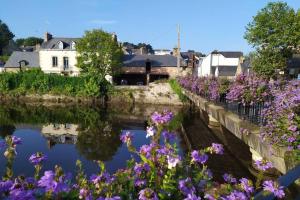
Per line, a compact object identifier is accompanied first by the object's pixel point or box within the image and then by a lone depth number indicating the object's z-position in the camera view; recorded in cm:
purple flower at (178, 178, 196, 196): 273
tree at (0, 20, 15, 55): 9306
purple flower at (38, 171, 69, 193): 220
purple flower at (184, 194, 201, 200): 237
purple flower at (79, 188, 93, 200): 252
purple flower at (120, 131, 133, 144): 311
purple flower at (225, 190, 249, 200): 243
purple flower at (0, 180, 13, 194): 251
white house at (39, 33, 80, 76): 5141
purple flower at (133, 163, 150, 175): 314
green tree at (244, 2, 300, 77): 3931
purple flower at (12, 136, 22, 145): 300
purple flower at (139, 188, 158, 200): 241
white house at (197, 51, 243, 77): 5628
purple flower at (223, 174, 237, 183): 315
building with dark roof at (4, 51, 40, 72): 5422
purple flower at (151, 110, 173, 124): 313
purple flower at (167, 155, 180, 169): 277
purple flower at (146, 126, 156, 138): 318
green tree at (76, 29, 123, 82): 4612
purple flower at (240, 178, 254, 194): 269
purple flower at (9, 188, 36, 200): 218
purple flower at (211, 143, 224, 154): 325
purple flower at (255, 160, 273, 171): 298
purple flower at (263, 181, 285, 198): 249
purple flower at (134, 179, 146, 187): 300
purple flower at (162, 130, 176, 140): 336
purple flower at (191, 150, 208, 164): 310
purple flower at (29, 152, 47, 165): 302
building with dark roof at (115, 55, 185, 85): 5284
